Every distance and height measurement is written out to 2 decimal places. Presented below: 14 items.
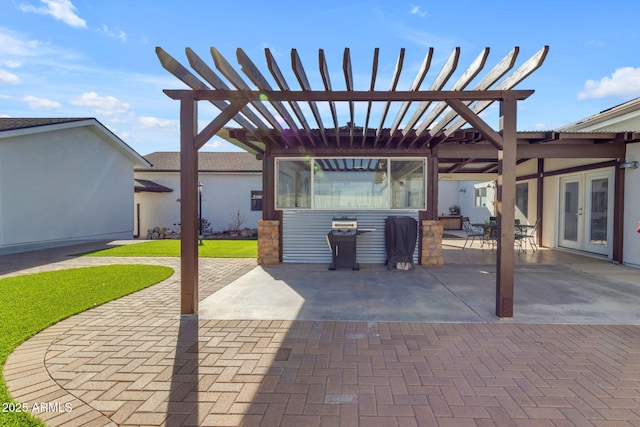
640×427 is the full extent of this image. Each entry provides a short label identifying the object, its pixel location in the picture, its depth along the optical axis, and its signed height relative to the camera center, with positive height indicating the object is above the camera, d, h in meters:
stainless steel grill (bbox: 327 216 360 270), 6.21 -0.69
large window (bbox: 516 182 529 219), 10.07 +0.40
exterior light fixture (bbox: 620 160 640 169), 6.31 +0.96
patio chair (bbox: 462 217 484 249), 9.61 -0.55
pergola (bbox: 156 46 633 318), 2.98 +1.31
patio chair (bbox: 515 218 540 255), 8.33 -0.72
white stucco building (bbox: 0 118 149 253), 8.96 +0.82
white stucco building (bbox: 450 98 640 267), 6.48 +0.40
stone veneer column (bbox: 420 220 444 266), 6.61 -0.72
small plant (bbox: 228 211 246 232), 15.96 -0.62
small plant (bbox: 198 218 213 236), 15.29 -0.93
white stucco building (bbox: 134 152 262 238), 16.08 +0.43
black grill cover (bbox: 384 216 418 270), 6.28 -0.62
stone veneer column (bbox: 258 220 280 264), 6.77 -0.74
